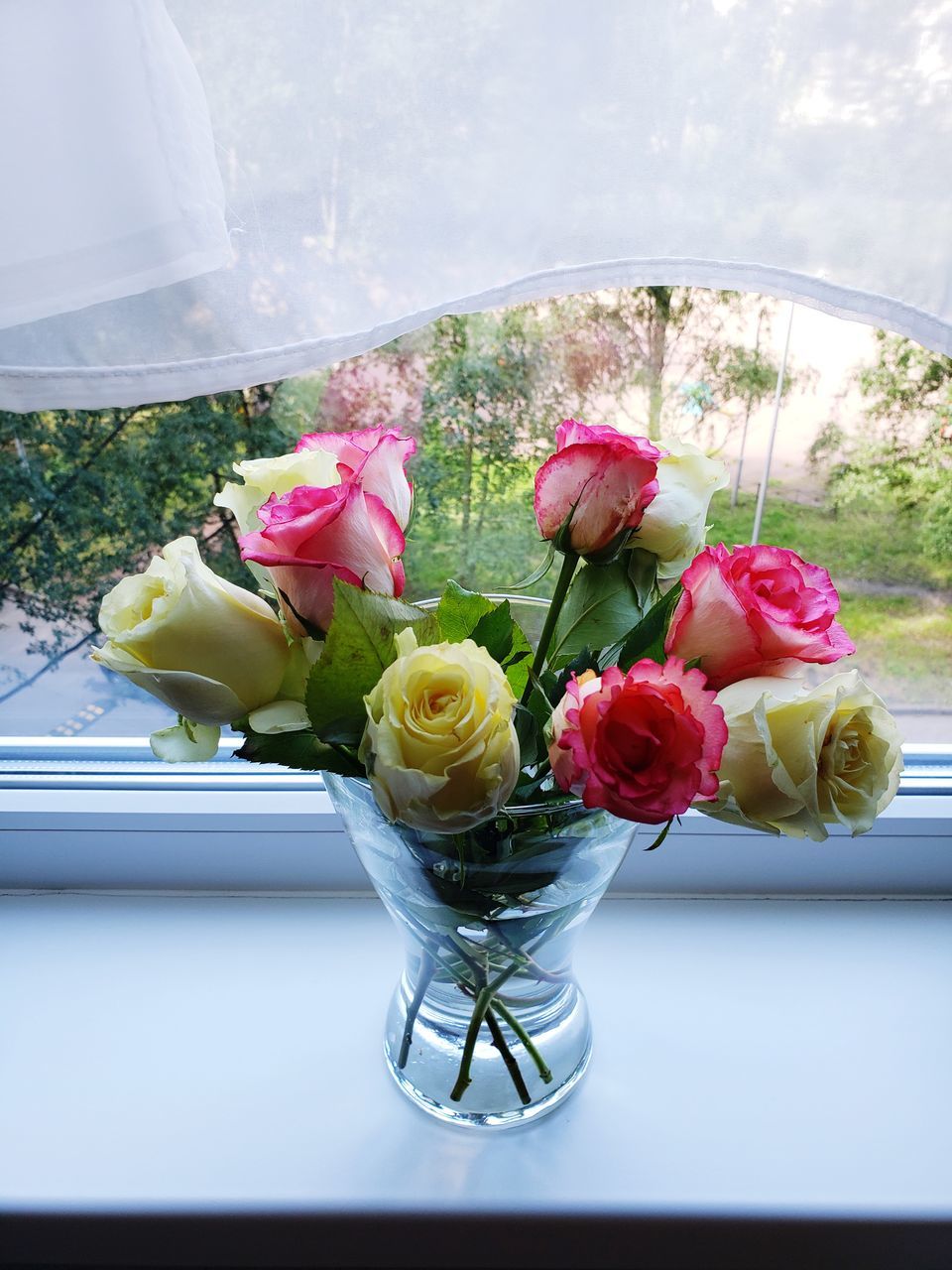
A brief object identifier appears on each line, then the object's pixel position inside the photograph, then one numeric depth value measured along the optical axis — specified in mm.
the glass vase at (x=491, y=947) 502
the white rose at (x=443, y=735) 387
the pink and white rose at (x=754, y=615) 444
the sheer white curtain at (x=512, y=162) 470
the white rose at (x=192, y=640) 429
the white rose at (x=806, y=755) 422
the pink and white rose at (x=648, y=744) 380
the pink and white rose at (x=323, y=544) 425
